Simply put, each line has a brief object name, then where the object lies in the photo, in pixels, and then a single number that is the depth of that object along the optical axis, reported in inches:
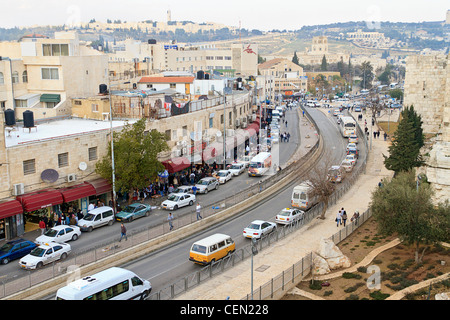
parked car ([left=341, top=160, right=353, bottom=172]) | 1833.2
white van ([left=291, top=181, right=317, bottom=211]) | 1395.2
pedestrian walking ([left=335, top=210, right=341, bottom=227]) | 1257.0
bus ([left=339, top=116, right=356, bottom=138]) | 2556.6
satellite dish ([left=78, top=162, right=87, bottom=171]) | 1296.8
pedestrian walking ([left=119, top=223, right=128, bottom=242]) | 1082.7
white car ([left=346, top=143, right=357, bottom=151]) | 2223.2
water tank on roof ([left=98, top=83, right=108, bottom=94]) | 1824.6
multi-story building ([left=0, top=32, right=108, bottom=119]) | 1982.0
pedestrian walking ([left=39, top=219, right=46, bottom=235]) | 1118.4
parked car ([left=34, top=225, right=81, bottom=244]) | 1050.1
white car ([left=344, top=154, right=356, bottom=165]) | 1980.2
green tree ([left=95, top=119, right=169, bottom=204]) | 1307.8
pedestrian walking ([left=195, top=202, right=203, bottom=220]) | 1225.4
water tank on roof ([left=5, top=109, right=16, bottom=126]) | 1375.5
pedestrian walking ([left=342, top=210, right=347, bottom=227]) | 1240.8
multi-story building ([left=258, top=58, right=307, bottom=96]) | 5885.8
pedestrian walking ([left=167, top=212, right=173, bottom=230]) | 1152.7
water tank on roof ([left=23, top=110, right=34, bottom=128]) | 1354.6
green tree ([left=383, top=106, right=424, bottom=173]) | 1630.2
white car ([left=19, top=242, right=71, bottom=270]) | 934.4
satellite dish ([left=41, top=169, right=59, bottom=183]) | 1196.5
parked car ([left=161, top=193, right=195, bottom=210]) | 1350.9
